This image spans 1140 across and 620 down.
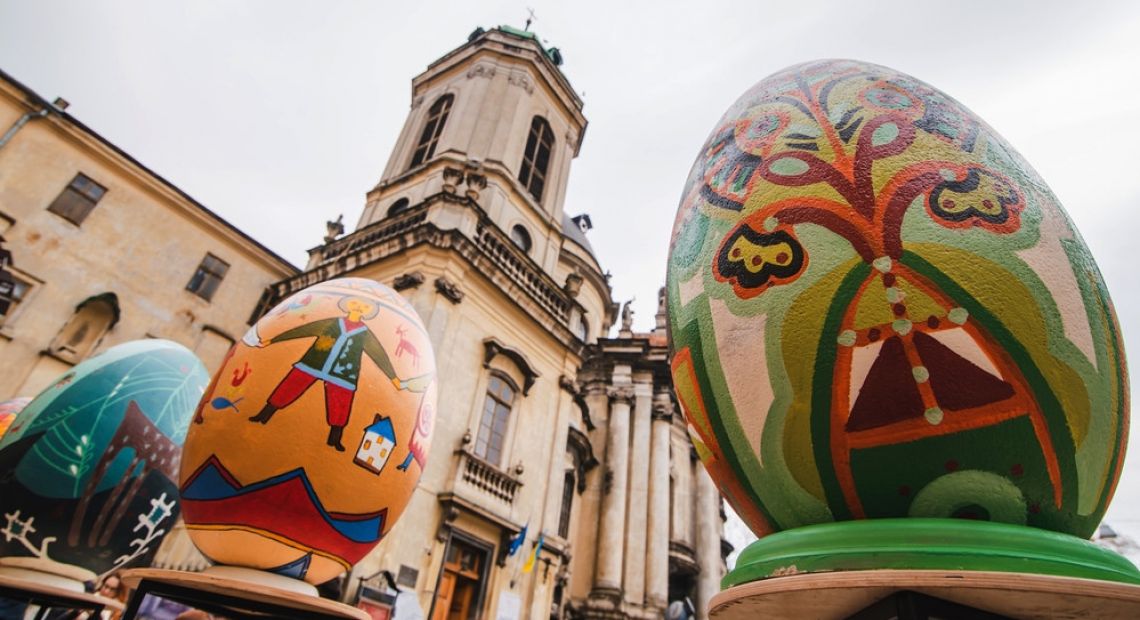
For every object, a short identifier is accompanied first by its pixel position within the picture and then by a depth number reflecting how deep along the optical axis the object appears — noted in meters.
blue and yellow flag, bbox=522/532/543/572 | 12.76
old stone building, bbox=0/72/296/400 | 13.52
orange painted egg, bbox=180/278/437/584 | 3.27
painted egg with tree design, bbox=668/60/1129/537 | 1.70
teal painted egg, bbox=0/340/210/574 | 4.56
